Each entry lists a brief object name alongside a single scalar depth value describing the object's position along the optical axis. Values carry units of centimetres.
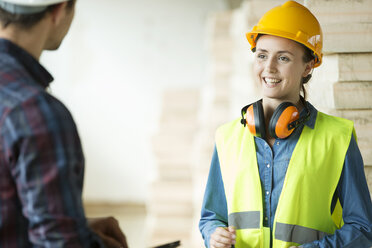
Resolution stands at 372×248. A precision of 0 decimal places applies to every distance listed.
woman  247
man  201
